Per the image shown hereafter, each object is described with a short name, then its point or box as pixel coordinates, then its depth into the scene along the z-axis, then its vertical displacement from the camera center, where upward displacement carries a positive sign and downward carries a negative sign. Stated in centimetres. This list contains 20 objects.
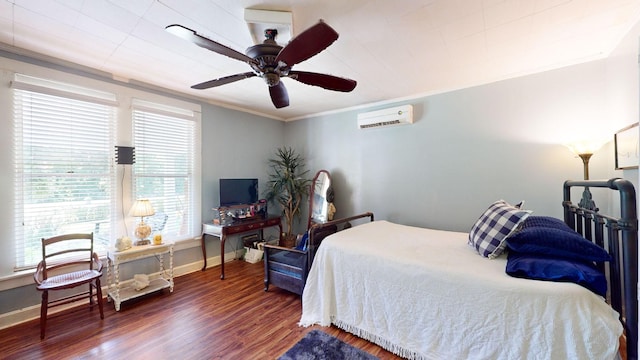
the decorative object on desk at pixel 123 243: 254 -59
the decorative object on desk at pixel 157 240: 284 -62
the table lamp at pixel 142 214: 271 -31
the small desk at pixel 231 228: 323 -61
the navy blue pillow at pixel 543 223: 175 -32
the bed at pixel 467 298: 125 -74
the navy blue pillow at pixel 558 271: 133 -52
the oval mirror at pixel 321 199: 397 -28
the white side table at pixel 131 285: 249 -95
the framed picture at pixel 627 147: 177 +22
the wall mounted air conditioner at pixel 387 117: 332 +88
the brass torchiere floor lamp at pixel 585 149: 219 +25
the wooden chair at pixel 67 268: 207 -78
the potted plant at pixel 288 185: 424 -4
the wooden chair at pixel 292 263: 247 -85
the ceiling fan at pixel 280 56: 131 +79
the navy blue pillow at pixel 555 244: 141 -40
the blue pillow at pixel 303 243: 251 -63
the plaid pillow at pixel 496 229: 175 -37
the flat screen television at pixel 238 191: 363 -12
